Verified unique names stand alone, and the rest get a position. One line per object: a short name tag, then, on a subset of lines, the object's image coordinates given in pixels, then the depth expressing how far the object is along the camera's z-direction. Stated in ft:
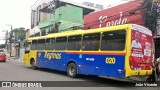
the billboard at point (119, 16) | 64.39
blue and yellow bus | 39.06
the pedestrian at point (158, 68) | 45.18
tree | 265.19
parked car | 112.06
